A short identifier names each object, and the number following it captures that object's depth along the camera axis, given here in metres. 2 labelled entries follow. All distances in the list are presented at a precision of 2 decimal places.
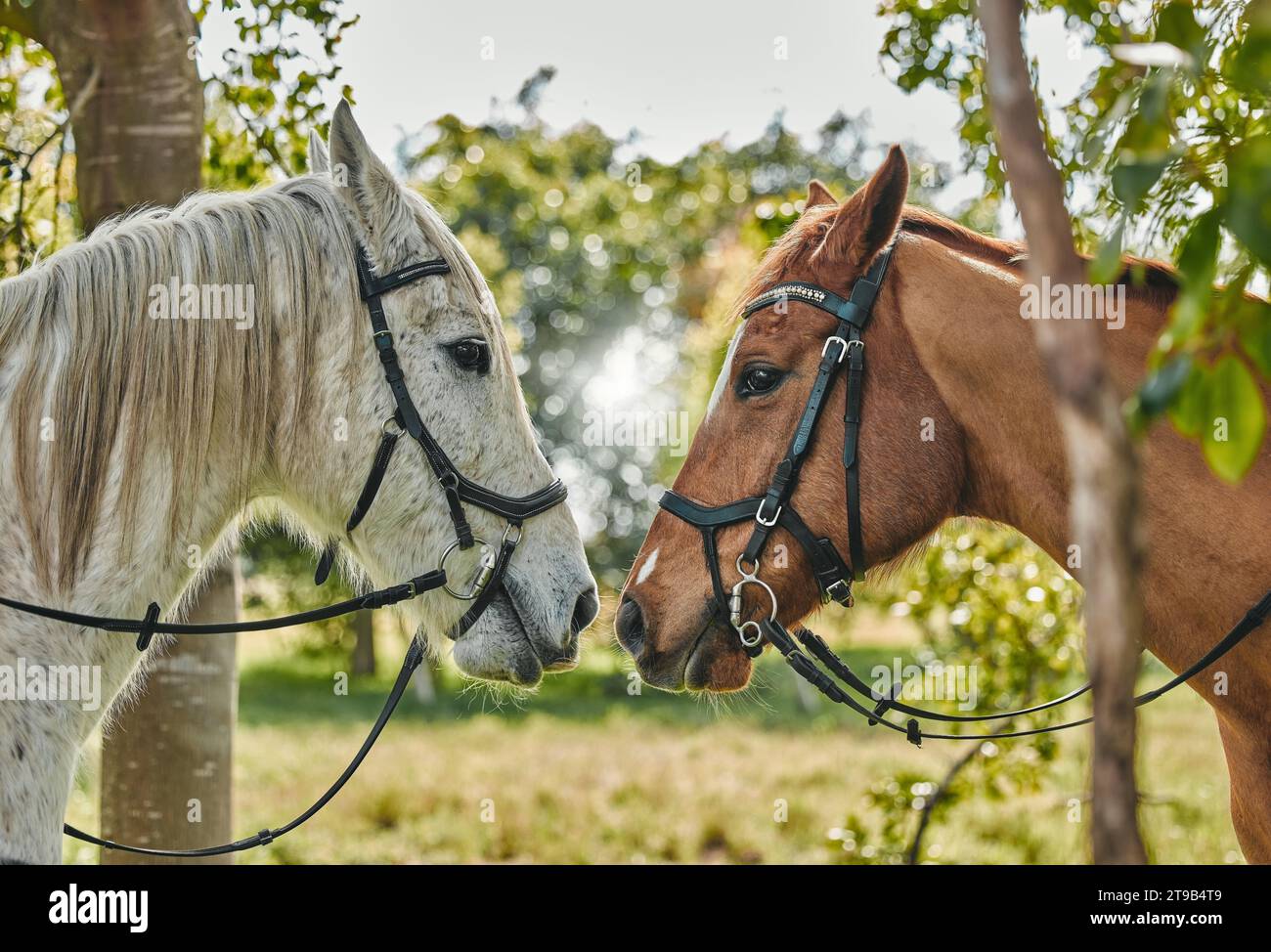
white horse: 2.39
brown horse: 2.51
